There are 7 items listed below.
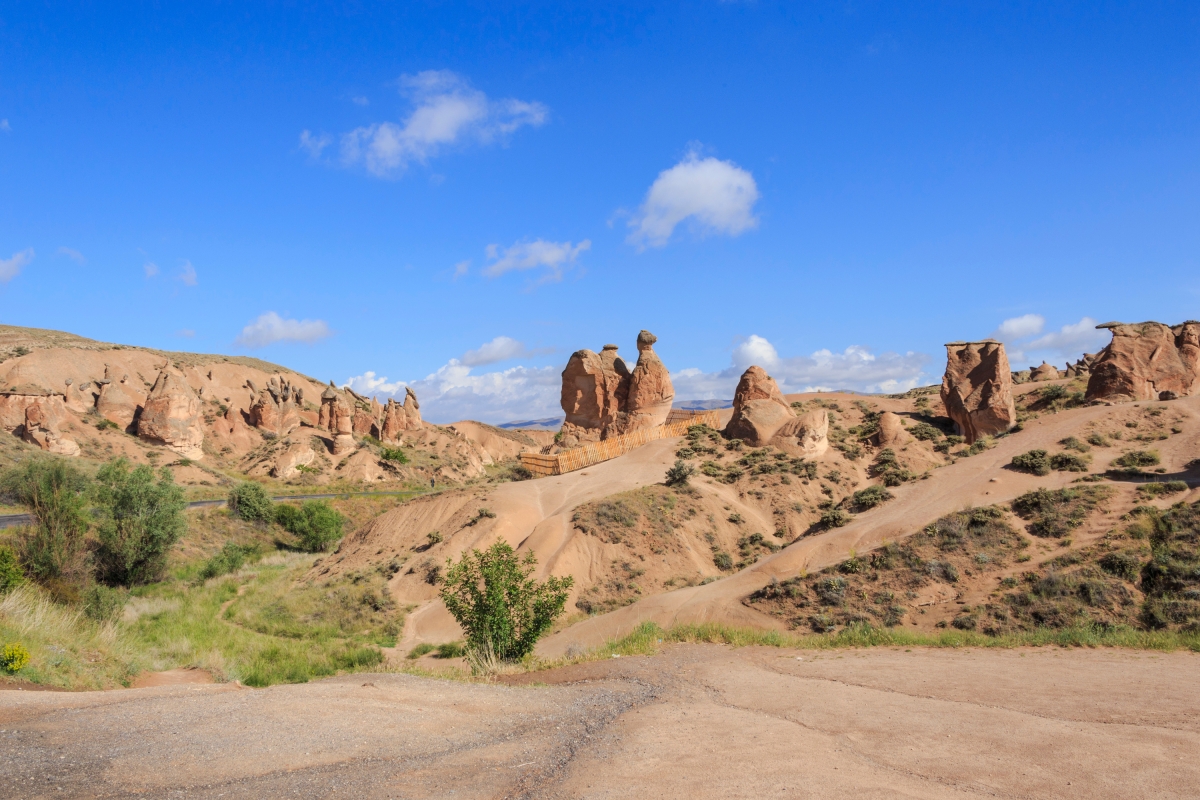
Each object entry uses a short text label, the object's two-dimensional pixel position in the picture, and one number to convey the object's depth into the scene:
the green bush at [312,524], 41.78
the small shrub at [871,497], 22.83
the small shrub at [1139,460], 20.62
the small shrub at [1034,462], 21.28
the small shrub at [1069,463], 21.07
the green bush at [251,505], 42.47
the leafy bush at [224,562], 32.56
